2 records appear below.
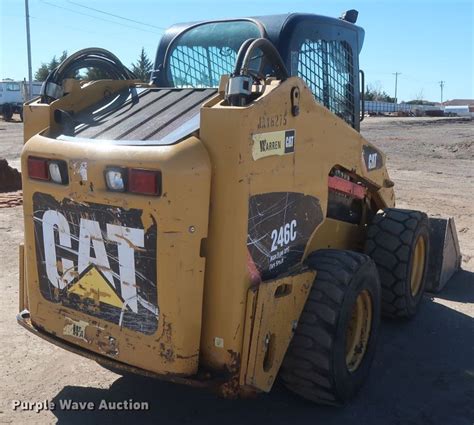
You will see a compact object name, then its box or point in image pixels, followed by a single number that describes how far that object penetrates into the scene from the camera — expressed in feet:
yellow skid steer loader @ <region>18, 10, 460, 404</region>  9.81
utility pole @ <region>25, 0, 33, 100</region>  115.34
